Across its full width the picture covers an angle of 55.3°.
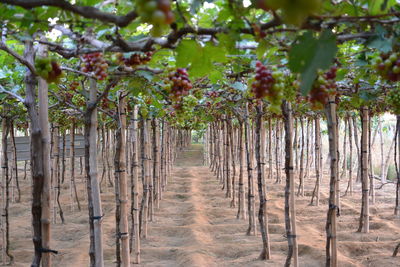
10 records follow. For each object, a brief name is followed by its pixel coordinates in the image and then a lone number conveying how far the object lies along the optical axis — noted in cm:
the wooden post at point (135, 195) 554
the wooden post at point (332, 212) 389
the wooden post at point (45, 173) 284
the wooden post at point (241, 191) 823
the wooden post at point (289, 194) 459
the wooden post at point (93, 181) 331
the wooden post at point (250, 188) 690
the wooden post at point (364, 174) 695
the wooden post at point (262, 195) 554
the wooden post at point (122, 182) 416
